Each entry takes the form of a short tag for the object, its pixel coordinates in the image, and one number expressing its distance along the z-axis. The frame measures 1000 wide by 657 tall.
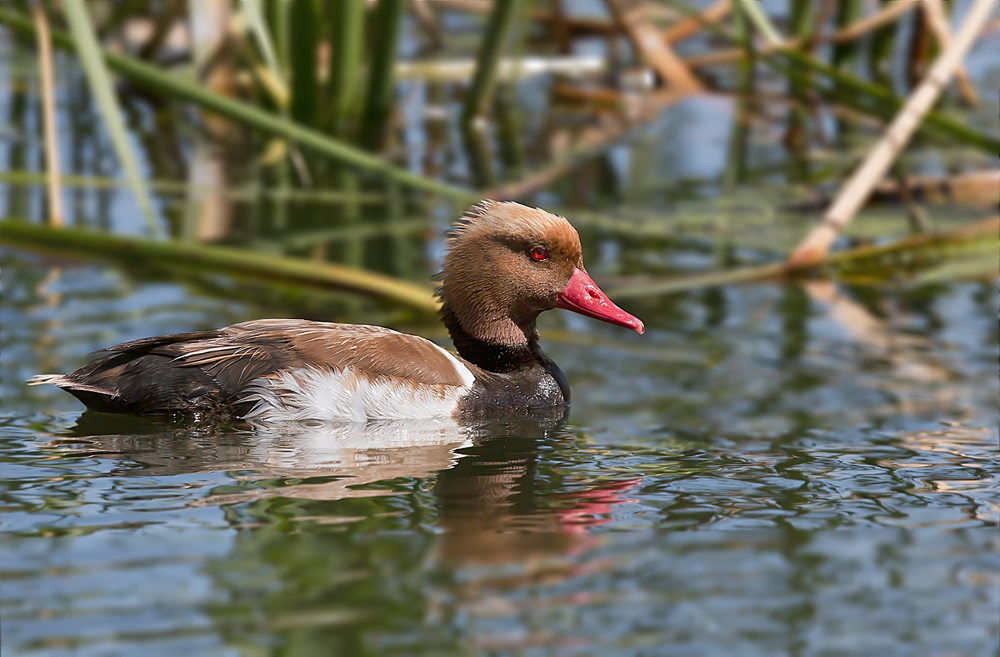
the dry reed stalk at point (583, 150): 19.39
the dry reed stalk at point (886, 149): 15.33
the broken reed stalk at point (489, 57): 18.37
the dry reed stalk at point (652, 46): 23.39
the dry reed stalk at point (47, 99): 14.13
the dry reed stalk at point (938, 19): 20.44
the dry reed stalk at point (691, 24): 23.95
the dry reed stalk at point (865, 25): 23.00
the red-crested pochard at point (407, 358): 10.49
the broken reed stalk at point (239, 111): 14.64
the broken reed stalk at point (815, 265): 15.20
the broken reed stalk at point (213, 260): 14.19
